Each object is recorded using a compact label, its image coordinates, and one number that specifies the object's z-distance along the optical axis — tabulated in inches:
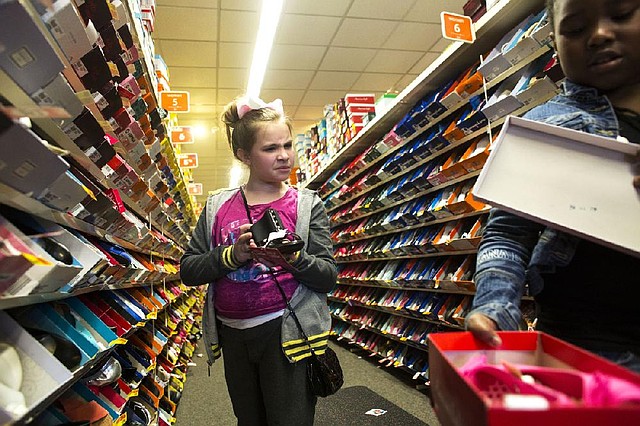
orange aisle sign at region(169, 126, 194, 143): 157.9
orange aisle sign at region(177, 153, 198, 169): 239.8
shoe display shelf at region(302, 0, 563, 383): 85.4
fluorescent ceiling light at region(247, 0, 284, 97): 196.4
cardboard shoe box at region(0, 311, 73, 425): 36.4
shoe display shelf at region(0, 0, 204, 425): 30.1
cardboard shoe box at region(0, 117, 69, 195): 27.1
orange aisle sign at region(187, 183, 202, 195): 337.5
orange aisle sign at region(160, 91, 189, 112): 126.5
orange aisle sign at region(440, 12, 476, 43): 92.3
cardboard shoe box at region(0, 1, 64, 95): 26.2
